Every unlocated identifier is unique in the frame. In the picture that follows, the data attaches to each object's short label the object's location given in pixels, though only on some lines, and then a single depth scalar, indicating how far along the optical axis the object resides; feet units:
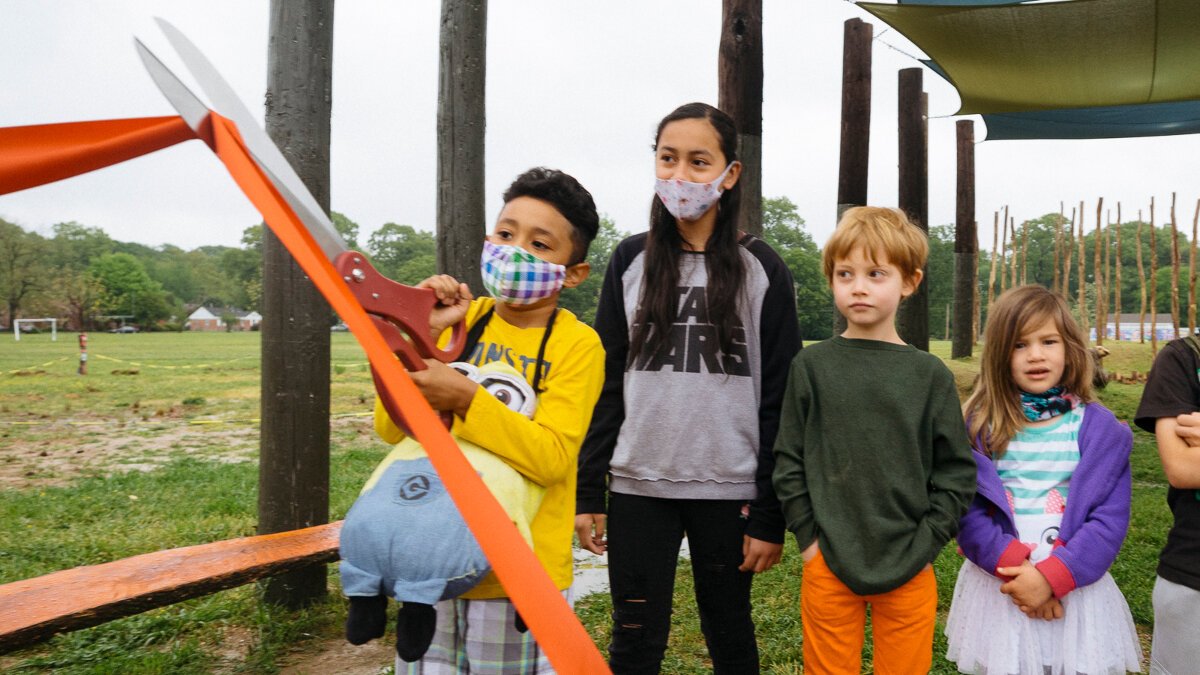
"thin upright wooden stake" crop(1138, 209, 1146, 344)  54.16
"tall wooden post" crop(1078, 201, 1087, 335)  46.79
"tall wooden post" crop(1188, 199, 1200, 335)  37.39
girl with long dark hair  7.05
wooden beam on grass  7.66
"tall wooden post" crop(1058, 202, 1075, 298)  49.96
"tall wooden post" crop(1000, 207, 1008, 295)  53.01
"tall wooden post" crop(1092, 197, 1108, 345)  54.58
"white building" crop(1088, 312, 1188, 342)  148.13
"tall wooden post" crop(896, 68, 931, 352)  31.99
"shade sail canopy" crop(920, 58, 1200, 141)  29.81
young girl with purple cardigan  6.54
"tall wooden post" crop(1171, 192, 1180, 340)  44.00
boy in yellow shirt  5.24
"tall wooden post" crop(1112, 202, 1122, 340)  54.85
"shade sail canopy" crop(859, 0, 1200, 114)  20.80
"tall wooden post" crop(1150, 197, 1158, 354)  50.16
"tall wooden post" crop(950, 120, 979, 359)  42.65
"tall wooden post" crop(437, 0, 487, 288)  12.77
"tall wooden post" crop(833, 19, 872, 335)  24.20
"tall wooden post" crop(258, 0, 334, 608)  11.15
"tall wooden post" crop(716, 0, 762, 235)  17.90
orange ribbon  3.83
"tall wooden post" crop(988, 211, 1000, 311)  53.64
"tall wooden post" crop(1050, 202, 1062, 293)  52.85
